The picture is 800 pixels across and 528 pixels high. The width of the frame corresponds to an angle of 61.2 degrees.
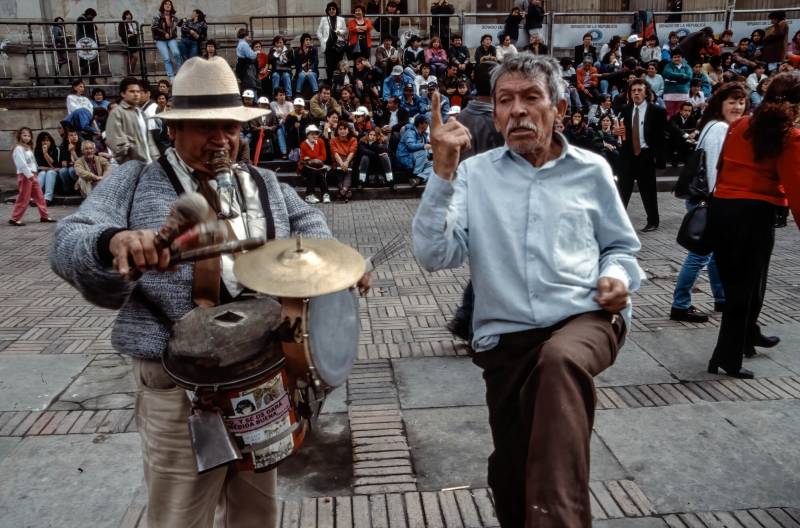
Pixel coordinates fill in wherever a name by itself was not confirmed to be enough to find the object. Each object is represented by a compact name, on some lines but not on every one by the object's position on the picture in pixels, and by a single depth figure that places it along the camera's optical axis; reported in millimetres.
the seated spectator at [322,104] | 14430
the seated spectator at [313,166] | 12875
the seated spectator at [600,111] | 13867
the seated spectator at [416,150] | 13406
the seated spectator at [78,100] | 14109
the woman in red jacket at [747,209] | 4023
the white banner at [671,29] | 17875
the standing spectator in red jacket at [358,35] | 16828
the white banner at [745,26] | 18297
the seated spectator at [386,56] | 16391
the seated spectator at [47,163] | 12870
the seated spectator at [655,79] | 15148
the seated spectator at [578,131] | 11945
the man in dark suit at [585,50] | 17172
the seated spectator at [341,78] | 15642
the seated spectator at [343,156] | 13086
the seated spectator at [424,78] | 15894
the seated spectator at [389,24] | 17933
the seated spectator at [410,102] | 14938
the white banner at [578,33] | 17734
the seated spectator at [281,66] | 16109
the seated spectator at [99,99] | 14539
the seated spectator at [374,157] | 13242
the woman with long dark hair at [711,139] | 5117
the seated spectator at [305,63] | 16141
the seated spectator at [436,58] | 16638
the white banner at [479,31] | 17797
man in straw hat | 2062
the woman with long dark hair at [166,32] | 15841
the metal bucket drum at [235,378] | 1948
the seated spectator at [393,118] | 14512
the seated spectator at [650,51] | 16970
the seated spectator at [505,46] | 16297
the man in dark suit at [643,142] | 9531
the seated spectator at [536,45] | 16464
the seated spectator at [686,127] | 13724
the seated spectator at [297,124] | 14367
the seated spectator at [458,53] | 16812
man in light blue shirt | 2350
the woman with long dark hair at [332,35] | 16641
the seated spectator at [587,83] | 15938
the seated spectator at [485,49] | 16578
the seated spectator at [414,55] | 16781
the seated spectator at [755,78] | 16234
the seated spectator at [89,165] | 12281
